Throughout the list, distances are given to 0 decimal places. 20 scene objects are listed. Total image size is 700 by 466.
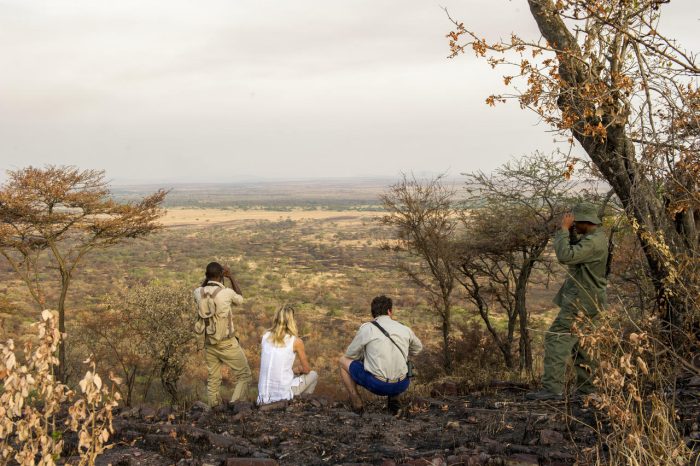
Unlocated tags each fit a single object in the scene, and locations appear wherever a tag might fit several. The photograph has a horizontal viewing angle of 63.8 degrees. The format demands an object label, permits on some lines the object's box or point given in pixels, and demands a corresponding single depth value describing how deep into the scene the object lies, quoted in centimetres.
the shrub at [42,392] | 238
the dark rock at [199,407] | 568
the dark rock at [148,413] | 520
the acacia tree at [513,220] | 1023
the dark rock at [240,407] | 551
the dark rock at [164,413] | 525
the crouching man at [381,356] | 551
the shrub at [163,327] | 1143
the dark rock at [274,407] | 557
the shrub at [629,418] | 293
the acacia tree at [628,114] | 477
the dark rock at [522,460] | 354
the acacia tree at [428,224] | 1213
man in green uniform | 524
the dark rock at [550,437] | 401
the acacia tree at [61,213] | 1211
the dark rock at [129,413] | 524
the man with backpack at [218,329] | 644
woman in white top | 613
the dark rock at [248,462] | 374
